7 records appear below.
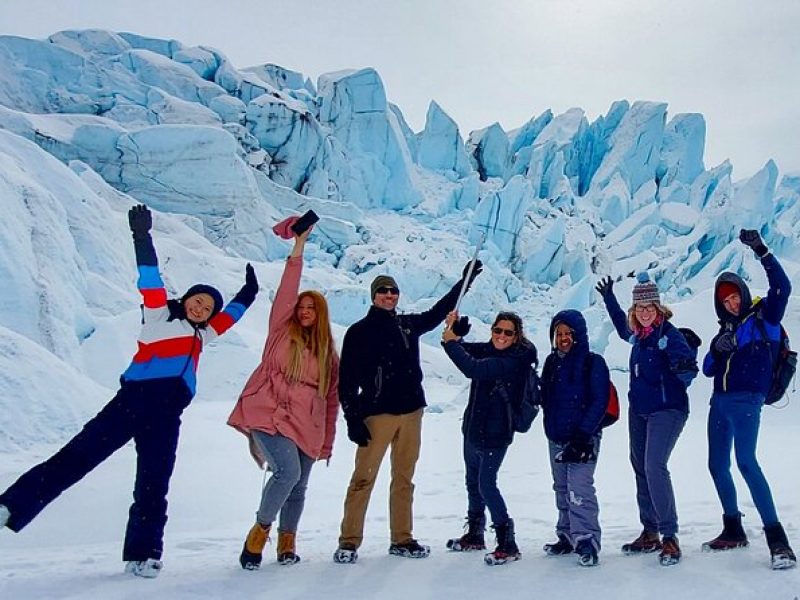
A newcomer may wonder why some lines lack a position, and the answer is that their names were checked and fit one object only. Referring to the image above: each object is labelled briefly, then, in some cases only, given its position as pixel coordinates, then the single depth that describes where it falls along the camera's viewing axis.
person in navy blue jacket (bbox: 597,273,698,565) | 3.14
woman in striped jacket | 2.86
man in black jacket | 3.20
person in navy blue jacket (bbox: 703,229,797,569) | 3.09
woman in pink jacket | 3.04
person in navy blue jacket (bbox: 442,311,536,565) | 3.25
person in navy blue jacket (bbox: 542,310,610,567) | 3.11
